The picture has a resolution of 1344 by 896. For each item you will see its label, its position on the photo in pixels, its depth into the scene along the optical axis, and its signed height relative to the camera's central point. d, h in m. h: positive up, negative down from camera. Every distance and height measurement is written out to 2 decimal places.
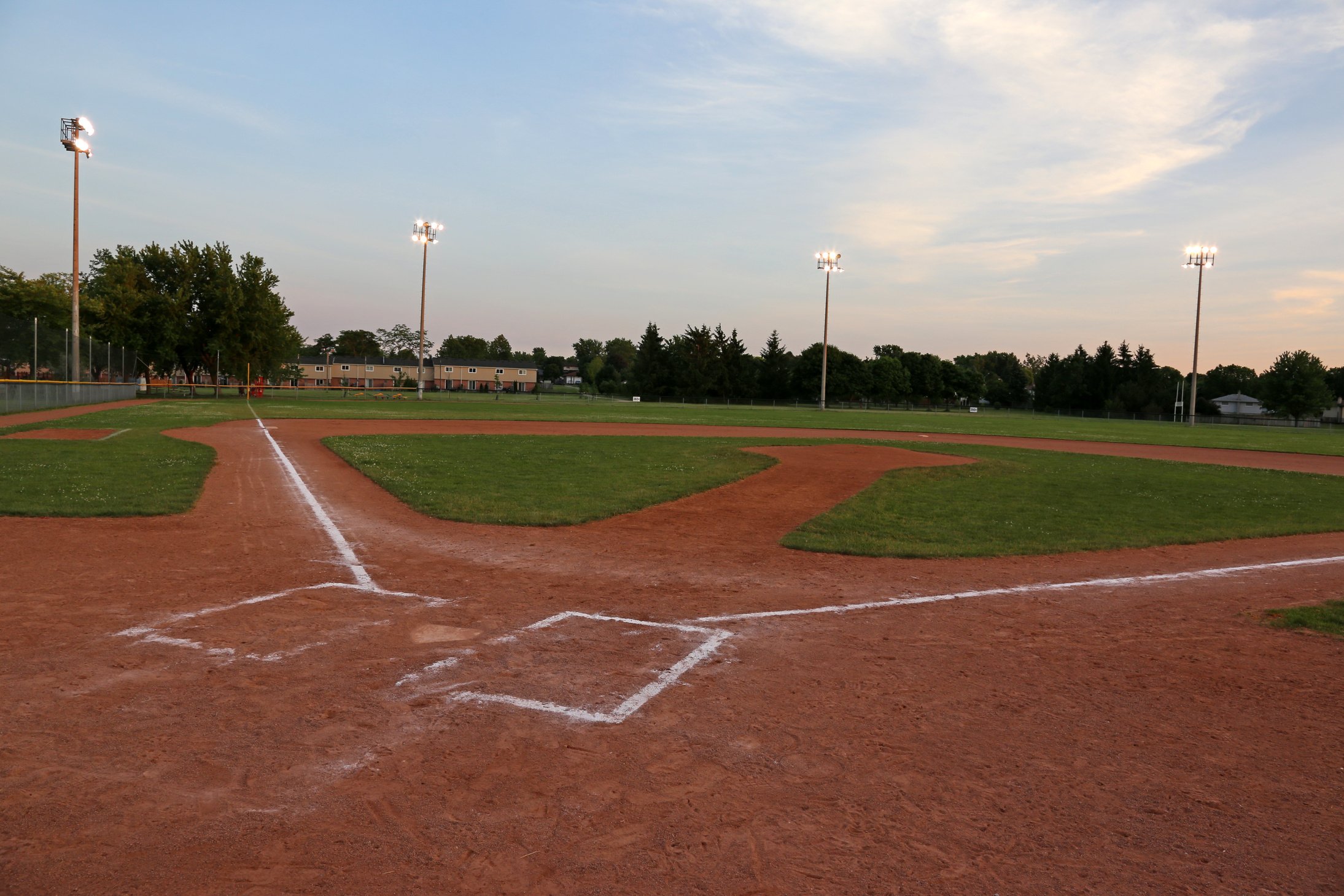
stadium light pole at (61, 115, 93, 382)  35.03 +10.49
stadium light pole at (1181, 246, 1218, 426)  53.32 +11.24
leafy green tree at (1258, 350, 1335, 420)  77.75 +3.92
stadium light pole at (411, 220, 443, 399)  60.19 +11.98
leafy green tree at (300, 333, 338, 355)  182.38 +9.47
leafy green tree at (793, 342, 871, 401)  94.81 +3.73
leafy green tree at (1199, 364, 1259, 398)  103.75 +6.16
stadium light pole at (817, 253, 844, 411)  67.44 +12.24
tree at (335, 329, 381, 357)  178.00 +9.95
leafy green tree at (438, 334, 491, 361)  178.00 +9.96
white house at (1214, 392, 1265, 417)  102.81 +2.58
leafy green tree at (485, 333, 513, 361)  189.62 +10.47
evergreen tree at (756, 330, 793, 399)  96.75 +3.88
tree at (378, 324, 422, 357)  184.09 +11.54
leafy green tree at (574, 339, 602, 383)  192.84 +9.28
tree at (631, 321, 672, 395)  95.44 +4.01
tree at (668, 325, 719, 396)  94.06 +4.83
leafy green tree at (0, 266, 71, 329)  59.09 +5.55
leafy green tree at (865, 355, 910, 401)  99.94 +3.80
